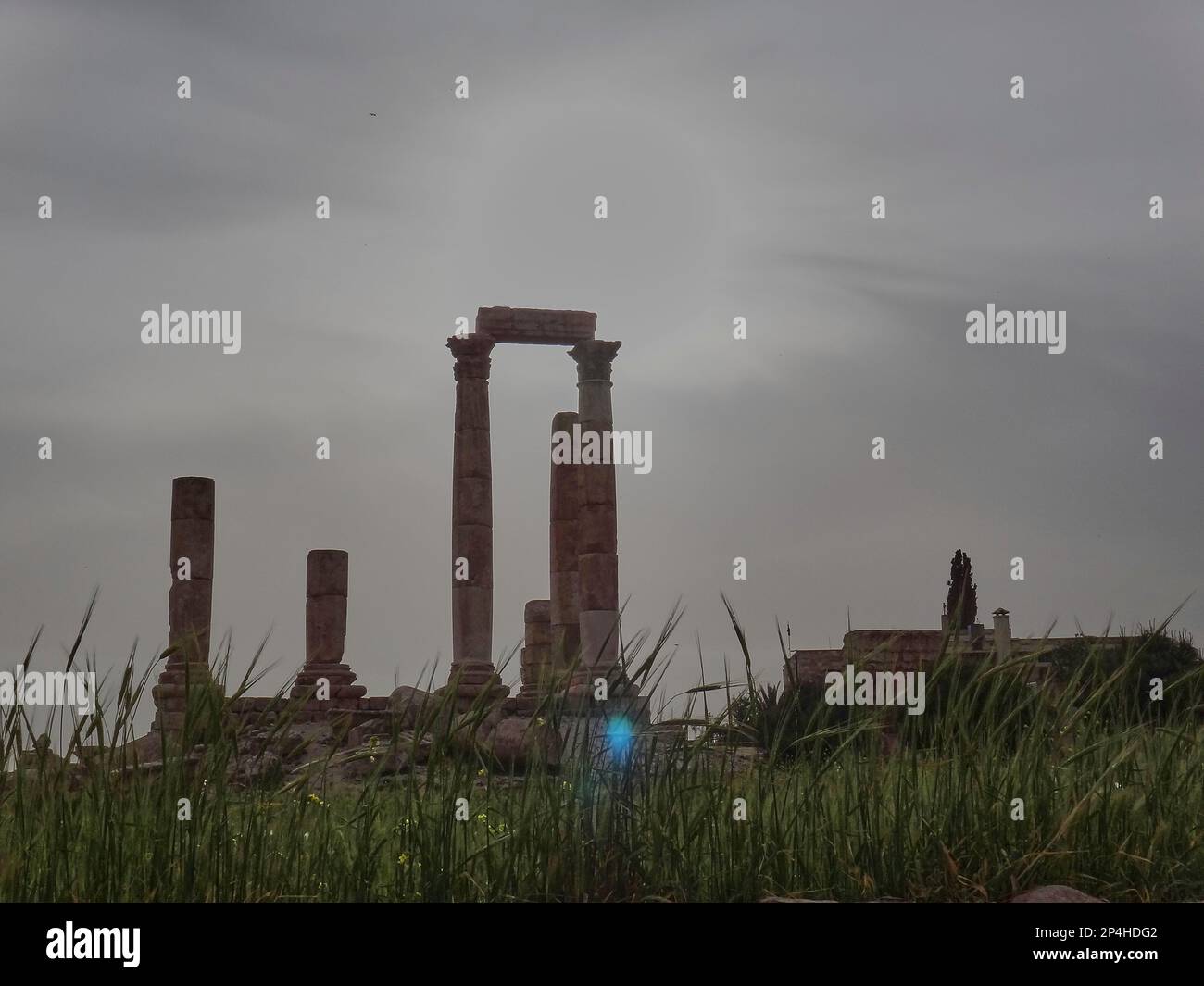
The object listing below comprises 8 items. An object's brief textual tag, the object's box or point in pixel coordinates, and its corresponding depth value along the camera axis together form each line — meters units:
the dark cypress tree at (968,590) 46.84
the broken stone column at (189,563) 28.06
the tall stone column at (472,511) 29.20
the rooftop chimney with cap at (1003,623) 40.33
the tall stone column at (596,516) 28.53
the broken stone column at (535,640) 34.06
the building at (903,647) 35.58
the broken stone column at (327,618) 29.91
